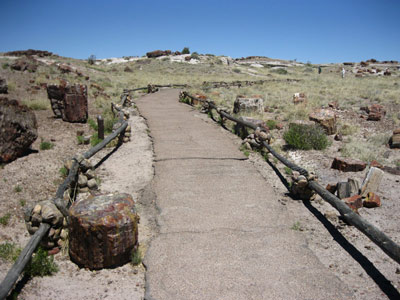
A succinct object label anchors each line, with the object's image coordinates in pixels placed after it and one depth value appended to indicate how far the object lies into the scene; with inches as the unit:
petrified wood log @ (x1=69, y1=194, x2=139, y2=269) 156.8
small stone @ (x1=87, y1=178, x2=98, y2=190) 257.8
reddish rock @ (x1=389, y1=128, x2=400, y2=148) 418.3
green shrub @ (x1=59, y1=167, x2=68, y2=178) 286.4
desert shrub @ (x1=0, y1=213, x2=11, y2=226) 207.2
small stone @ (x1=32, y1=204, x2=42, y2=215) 169.5
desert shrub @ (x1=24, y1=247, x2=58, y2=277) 156.6
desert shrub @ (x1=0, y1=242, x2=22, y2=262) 171.3
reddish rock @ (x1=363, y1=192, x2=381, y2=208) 243.6
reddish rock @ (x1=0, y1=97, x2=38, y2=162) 305.5
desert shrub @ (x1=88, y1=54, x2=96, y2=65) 1982.0
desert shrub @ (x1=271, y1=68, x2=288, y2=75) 2119.8
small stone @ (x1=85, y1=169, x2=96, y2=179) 265.5
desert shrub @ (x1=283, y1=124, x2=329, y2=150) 397.7
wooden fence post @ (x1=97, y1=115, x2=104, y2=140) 382.9
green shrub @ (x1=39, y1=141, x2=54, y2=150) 351.0
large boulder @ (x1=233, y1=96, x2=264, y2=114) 571.2
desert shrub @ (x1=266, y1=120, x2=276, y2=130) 496.7
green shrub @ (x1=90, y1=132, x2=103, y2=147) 392.1
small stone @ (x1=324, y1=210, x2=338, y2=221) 225.0
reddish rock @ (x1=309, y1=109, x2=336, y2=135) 480.4
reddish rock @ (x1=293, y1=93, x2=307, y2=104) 713.6
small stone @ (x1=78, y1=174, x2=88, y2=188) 255.4
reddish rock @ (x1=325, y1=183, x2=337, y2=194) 259.1
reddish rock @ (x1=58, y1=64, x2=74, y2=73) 1076.3
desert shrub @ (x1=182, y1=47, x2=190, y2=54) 2756.4
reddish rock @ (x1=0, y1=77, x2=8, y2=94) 587.2
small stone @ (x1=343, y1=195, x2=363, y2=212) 231.8
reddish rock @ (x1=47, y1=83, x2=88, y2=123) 458.6
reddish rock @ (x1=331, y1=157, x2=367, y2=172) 319.9
